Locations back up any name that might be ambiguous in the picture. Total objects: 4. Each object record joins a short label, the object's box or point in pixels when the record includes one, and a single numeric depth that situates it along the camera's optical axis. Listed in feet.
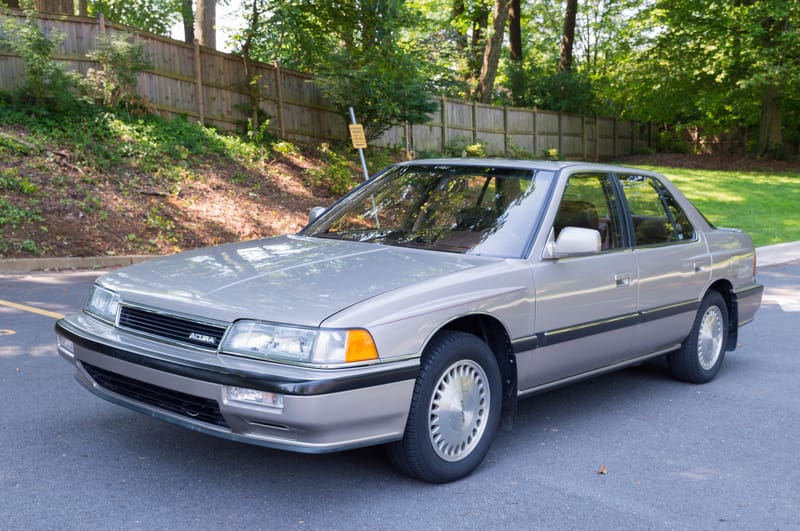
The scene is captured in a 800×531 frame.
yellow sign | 44.01
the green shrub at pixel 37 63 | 47.67
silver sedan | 11.65
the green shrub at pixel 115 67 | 50.88
